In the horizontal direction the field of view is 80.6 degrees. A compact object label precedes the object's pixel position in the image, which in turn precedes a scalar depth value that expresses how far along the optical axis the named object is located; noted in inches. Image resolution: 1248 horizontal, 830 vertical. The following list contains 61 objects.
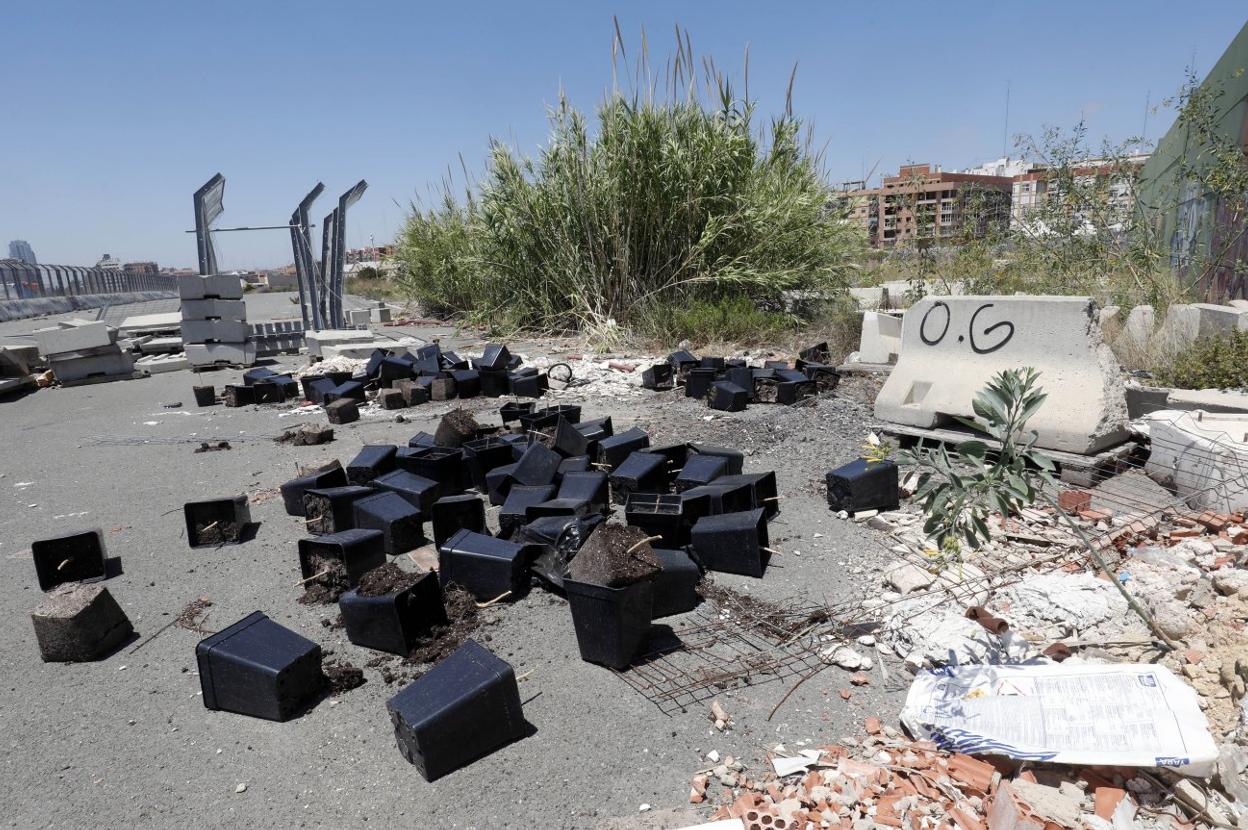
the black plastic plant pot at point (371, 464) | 221.3
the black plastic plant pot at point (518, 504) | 181.5
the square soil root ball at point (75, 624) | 139.6
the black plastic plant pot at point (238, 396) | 382.0
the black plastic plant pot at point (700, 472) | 199.0
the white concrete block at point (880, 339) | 382.0
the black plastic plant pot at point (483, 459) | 227.1
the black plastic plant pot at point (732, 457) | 211.5
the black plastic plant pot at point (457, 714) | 106.1
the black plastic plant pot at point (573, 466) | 212.5
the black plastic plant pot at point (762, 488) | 187.6
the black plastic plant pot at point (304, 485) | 206.2
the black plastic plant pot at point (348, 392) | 359.3
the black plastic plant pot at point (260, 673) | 120.9
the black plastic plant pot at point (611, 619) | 128.3
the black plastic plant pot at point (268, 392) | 387.2
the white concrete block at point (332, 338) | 548.4
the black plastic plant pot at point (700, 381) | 344.5
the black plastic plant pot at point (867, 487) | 195.2
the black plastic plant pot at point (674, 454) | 219.8
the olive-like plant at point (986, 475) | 103.0
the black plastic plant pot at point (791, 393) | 316.5
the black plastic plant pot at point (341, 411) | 332.8
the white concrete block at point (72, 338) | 481.1
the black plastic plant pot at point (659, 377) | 373.4
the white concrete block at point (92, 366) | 492.4
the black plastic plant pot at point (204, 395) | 383.0
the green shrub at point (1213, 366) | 265.6
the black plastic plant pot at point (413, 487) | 201.9
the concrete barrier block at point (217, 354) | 531.2
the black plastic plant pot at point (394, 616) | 135.9
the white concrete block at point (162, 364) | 530.6
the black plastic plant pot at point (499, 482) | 213.0
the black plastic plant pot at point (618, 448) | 227.9
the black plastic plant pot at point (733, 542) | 164.1
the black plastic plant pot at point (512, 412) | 291.9
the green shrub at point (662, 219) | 521.3
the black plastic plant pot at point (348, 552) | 159.8
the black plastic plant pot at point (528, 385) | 363.6
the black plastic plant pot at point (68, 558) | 171.9
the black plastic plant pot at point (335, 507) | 192.9
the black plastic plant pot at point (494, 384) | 375.9
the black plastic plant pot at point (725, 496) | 180.5
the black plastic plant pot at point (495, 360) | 380.5
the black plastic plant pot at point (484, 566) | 155.6
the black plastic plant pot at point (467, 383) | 373.1
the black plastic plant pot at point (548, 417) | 270.4
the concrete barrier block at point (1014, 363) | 211.5
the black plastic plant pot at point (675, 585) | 147.6
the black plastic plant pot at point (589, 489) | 192.9
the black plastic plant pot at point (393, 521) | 182.5
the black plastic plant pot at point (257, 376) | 393.1
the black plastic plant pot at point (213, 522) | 194.1
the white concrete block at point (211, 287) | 515.5
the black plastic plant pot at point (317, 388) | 374.9
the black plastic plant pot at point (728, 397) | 313.0
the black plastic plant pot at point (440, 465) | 218.2
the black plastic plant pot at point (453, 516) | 180.2
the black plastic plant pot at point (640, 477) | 203.9
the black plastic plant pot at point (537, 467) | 211.0
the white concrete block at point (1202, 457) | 174.2
